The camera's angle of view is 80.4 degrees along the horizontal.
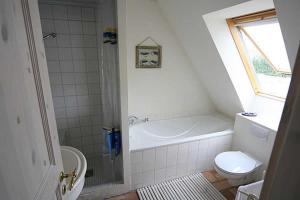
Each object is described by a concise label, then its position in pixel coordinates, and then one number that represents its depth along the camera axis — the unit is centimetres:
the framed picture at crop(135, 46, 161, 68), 257
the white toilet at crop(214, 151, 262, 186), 191
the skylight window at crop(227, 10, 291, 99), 195
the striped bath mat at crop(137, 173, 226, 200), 208
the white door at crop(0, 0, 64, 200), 46
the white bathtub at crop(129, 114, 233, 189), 213
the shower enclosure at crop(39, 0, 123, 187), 186
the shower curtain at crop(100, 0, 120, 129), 165
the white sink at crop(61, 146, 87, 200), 114
